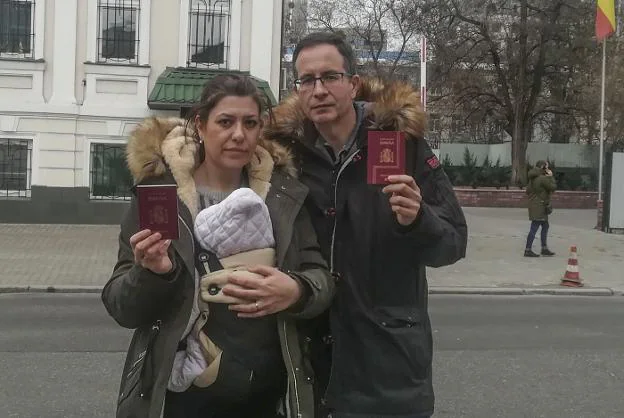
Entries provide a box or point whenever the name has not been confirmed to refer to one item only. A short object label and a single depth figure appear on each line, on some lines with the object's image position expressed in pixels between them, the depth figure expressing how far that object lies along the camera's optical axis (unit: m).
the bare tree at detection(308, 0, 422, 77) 33.25
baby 2.12
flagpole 18.73
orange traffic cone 10.95
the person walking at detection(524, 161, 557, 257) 13.50
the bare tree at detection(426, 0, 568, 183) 28.12
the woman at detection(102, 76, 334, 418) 2.10
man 2.29
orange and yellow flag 19.05
